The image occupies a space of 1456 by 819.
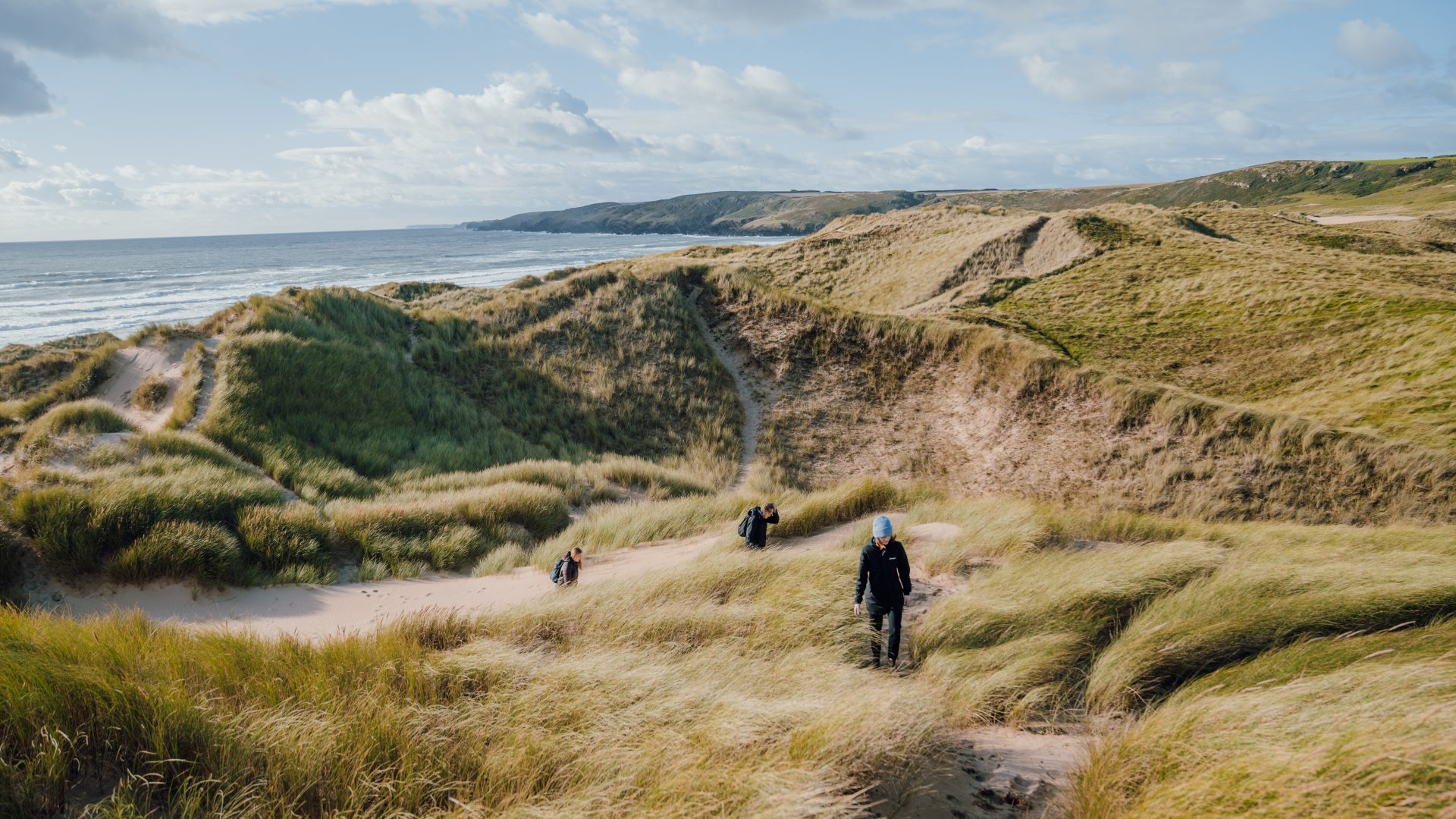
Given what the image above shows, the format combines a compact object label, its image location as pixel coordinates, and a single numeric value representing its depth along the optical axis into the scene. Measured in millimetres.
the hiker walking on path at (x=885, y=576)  5816
